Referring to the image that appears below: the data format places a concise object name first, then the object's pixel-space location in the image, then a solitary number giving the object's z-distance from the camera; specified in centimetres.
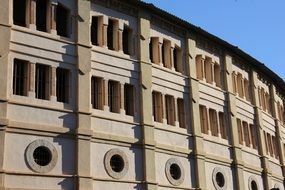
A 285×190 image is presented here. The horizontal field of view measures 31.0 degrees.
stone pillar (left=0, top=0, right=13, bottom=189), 2243
